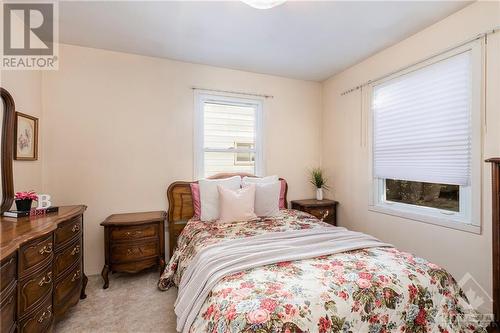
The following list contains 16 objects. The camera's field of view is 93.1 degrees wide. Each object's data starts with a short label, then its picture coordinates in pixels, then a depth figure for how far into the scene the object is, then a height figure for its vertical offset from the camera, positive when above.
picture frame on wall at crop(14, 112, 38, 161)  2.08 +0.27
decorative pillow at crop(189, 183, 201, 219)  2.73 -0.38
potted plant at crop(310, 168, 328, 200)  3.59 -0.23
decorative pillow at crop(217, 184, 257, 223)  2.48 -0.41
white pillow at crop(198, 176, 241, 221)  2.63 -0.35
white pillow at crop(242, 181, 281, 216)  2.70 -0.39
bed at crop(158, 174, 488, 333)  1.08 -0.65
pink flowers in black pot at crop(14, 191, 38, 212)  1.80 -0.27
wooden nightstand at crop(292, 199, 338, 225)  3.32 -0.60
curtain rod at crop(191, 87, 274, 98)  3.13 +1.03
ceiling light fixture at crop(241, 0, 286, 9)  1.64 +1.14
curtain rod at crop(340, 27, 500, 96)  1.88 +1.05
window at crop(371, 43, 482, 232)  1.99 +0.25
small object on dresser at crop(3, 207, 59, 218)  1.76 -0.36
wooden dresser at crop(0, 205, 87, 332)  1.19 -0.64
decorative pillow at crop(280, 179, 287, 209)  3.28 -0.40
